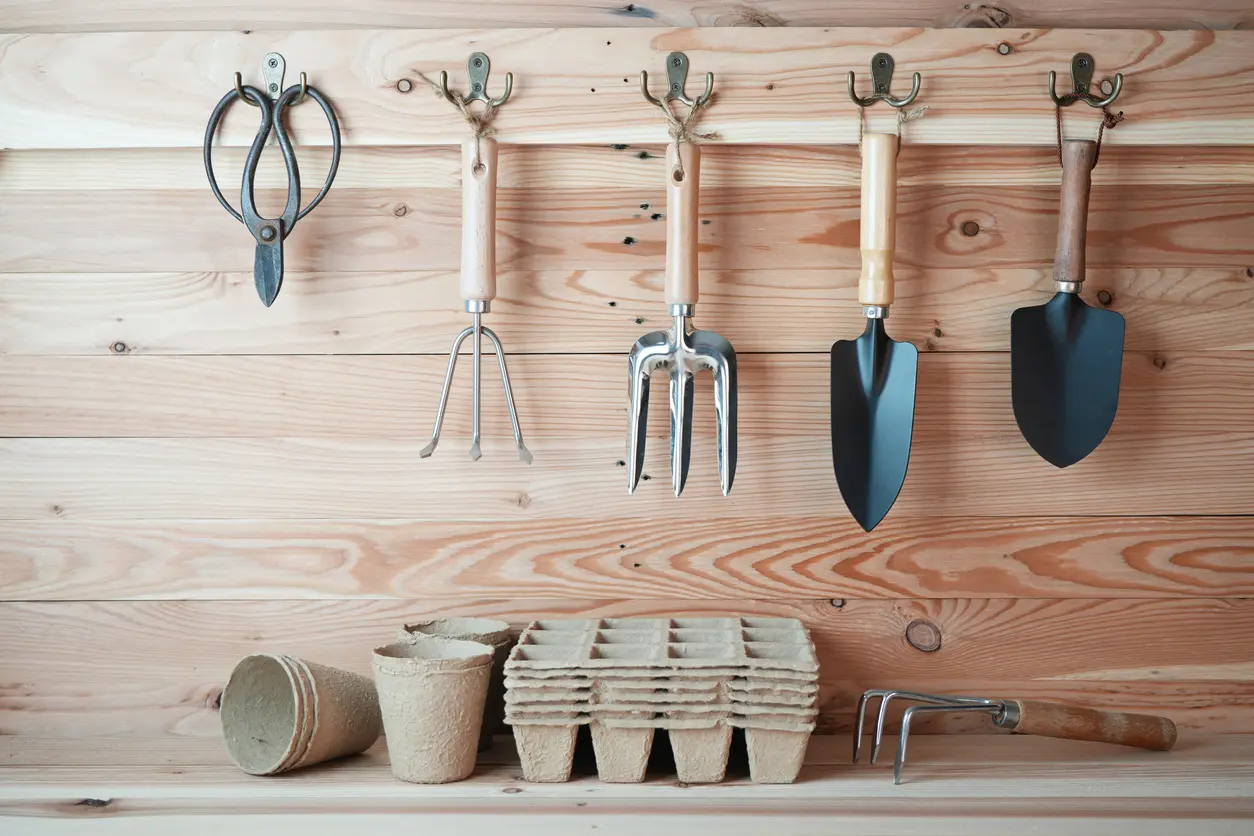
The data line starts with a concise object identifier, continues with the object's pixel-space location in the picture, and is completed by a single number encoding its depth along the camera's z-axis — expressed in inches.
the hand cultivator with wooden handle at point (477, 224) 43.6
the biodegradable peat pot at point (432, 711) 39.6
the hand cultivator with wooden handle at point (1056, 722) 41.9
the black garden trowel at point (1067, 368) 44.7
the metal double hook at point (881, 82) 44.3
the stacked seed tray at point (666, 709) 39.6
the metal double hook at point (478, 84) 44.9
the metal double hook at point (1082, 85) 44.2
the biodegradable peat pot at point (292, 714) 40.4
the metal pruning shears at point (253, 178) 44.4
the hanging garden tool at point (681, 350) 43.4
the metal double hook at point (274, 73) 45.2
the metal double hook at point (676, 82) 44.5
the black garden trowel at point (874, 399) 43.9
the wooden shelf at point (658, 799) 38.1
